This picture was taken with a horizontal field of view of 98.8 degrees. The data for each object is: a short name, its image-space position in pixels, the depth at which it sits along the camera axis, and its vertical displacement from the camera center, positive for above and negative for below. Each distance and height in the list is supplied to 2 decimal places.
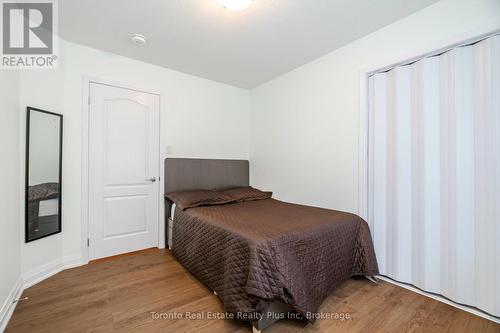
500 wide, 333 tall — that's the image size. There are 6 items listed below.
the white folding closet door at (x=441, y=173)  1.51 -0.03
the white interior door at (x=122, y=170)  2.44 -0.04
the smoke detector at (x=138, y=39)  2.16 +1.32
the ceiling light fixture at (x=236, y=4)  1.63 +1.26
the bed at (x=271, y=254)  1.35 -0.67
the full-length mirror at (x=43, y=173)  1.92 -0.06
